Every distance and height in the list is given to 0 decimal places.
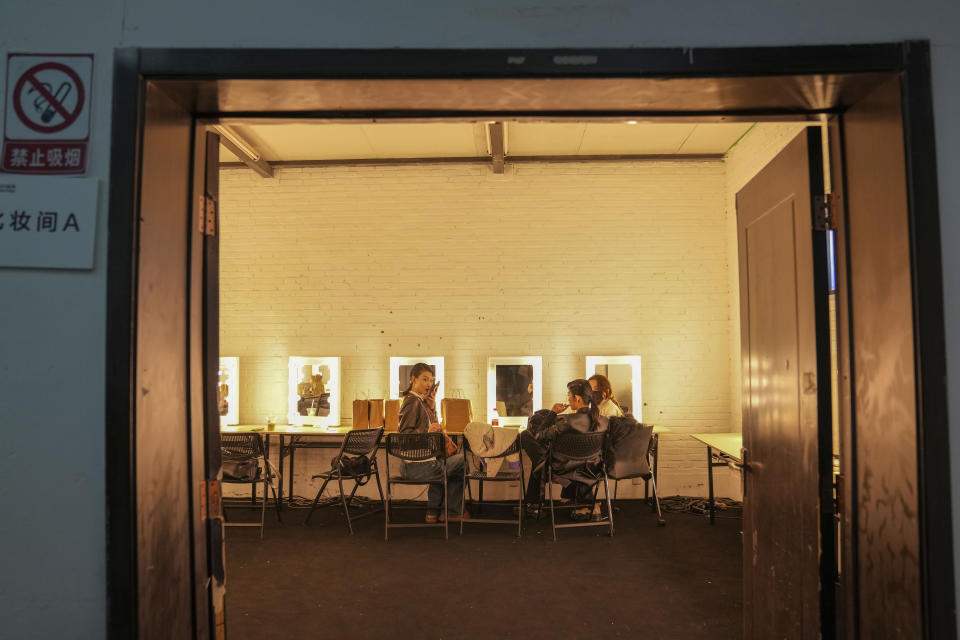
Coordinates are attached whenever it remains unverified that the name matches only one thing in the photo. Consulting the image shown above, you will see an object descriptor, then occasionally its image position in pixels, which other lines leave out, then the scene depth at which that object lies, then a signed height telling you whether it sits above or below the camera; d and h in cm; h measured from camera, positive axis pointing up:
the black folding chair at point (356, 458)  560 -91
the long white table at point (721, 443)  511 -77
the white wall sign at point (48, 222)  162 +36
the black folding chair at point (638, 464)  561 -98
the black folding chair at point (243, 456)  546 -85
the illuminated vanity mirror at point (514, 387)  666 -32
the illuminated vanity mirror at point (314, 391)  669 -35
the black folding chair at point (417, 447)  536 -77
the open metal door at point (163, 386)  163 -7
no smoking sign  166 +66
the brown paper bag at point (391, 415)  641 -58
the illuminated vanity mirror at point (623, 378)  665 -23
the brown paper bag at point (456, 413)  633 -56
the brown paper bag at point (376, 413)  635 -55
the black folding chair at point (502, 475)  546 -106
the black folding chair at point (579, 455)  524 -83
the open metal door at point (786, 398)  204 -16
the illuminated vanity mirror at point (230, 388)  684 -31
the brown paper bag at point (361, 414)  632 -56
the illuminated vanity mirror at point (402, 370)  674 -13
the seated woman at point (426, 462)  549 -93
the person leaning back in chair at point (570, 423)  538 -58
